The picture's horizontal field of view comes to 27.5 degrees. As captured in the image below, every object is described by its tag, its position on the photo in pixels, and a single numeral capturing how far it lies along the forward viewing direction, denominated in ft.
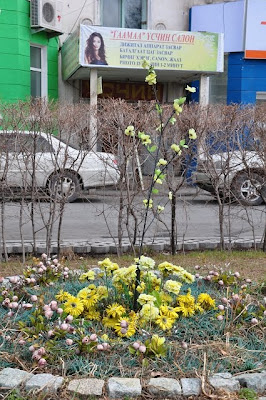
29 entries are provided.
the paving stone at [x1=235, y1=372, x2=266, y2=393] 11.48
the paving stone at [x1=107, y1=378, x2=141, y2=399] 10.91
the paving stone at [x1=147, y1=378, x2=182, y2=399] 11.05
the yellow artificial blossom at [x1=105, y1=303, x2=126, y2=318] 13.43
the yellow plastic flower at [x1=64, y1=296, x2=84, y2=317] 13.47
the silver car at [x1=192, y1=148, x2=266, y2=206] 26.50
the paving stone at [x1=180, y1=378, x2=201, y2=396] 11.10
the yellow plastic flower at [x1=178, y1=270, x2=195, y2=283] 15.05
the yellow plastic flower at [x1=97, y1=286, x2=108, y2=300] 14.34
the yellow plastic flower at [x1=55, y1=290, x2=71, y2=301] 14.48
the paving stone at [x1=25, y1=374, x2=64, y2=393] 10.90
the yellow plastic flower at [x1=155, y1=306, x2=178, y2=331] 13.01
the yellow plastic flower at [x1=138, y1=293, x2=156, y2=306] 13.12
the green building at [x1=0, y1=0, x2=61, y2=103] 55.67
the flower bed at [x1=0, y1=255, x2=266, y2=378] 11.97
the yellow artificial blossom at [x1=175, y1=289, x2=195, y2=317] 13.94
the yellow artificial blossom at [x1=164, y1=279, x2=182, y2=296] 14.02
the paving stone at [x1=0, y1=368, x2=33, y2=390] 10.96
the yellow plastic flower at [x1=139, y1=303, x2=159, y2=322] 13.02
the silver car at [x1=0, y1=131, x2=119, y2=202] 24.16
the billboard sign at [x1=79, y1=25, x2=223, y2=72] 53.26
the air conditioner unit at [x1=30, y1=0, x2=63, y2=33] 56.24
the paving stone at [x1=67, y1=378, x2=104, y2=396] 10.87
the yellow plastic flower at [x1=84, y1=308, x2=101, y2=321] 13.78
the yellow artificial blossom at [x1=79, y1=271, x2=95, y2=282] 15.72
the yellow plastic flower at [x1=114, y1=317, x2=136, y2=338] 12.77
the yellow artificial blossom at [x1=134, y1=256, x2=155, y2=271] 14.25
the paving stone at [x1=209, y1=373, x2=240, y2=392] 11.25
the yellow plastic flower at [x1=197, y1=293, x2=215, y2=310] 14.60
